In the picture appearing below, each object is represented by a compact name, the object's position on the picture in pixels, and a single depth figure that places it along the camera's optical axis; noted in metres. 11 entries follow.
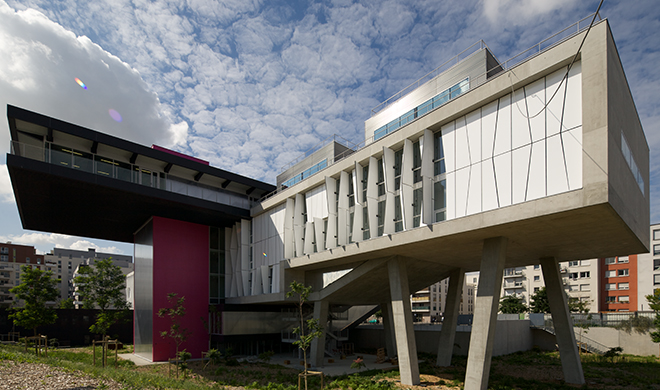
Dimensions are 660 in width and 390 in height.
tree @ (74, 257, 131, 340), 44.50
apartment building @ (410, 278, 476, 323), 106.81
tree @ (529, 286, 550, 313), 61.12
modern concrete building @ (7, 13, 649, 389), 16.66
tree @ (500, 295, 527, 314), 67.62
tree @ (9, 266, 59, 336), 35.84
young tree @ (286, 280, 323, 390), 19.31
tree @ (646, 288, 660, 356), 33.28
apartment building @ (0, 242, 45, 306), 99.31
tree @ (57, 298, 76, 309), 67.81
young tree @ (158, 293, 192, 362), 33.69
